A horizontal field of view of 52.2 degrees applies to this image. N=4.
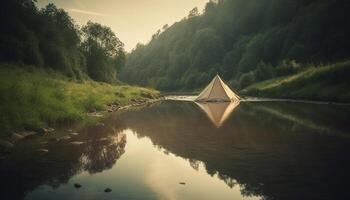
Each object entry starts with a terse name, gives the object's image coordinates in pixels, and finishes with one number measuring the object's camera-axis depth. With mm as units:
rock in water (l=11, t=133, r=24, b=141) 15489
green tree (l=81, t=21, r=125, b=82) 81188
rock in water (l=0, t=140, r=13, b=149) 13672
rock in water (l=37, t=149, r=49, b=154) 13203
